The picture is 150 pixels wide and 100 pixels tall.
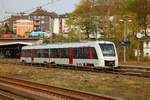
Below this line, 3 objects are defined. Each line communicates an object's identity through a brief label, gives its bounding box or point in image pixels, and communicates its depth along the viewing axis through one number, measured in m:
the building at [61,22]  191.38
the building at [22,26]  178.25
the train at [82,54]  38.53
